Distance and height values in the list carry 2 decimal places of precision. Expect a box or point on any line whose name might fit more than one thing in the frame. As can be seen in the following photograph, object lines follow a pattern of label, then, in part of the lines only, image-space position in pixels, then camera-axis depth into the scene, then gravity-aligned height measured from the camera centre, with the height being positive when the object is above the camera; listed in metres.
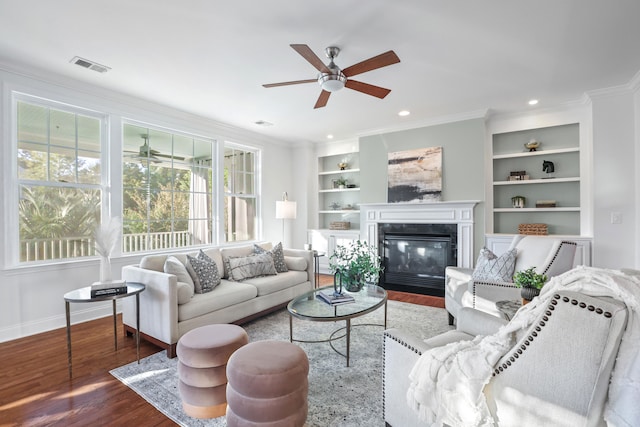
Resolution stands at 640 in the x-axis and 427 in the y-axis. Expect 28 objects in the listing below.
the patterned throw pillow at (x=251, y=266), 3.60 -0.64
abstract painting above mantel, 4.84 +0.59
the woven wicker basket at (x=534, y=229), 4.35 -0.26
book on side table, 2.42 -0.60
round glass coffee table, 2.39 -0.80
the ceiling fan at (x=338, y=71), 2.26 +1.14
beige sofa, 2.62 -0.85
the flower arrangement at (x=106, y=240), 2.59 -0.23
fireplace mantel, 4.55 -0.07
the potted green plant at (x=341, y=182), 6.22 +0.61
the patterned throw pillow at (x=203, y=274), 3.07 -0.62
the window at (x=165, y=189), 4.11 +0.35
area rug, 1.87 -1.22
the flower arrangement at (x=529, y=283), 2.03 -0.48
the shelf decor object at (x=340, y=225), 6.07 -0.25
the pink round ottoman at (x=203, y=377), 1.91 -1.02
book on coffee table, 2.66 -0.76
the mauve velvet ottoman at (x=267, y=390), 1.56 -0.91
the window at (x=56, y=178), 3.24 +0.41
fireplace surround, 4.61 -0.44
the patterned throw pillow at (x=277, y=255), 4.04 -0.57
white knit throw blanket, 0.94 -0.59
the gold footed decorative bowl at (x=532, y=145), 4.46 +0.96
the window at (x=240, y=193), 5.43 +0.36
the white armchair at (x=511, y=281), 2.68 -0.64
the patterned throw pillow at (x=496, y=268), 2.95 -0.55
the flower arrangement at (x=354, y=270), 2.91 -0.55
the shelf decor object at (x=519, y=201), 4.57 +0.15
